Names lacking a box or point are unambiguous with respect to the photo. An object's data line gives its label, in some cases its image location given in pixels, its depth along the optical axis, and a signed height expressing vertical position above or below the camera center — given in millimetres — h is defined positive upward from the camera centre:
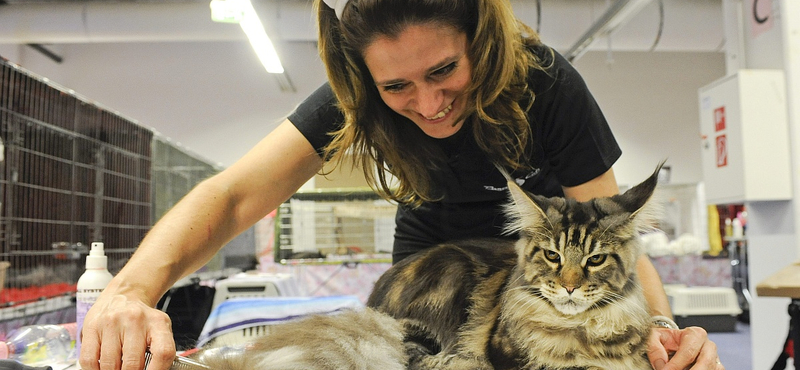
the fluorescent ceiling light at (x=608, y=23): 4258 +1560
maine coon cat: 780 -142
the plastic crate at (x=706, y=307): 5051 -850
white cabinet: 3037 +420
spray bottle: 1153 -135
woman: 951 +158
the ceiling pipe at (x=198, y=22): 5227 +1827
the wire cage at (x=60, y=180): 1943 +152
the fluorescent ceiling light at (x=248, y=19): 2686 +1036
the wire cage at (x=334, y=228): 3115 -72
